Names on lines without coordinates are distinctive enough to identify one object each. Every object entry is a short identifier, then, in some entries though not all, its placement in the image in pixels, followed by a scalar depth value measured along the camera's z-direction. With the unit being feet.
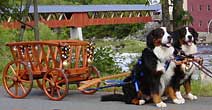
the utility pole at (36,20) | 50.91
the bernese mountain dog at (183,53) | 25.93
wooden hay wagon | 30.45
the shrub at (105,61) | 47.73
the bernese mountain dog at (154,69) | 25.52
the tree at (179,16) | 41.83
